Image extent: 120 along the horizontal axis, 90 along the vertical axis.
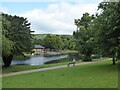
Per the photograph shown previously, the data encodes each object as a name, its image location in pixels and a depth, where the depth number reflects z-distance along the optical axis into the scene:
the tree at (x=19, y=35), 18.37
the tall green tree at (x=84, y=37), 23.83
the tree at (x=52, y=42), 75.94
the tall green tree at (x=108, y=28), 9.23
